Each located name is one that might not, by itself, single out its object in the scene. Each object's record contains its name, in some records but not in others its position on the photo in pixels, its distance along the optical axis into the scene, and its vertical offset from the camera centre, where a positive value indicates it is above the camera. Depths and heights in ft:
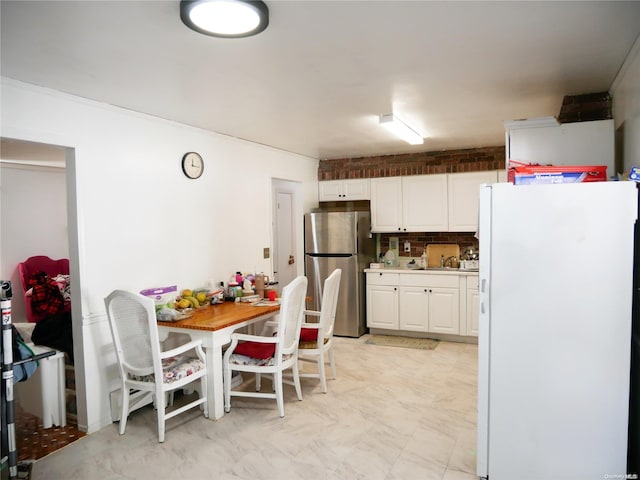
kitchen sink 17.62 -1.79
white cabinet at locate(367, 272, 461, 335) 17.61 -3.12
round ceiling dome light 5.79 +2.86
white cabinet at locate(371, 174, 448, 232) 18.45 +0.94
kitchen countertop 17.42 -1.83
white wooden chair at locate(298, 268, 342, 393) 12.36 -3.05
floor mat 17.16 -4.62
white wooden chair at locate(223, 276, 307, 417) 10.88 -3.08
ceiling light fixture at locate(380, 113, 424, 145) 12.19 +2.89
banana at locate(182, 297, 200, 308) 12.26 -2.00
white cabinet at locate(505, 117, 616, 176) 9.42 +1.80
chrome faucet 18.90 -1.48
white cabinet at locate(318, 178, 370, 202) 19.81 +1.65
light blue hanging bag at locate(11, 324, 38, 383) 8.51 -2.42
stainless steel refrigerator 18.60 -1.34
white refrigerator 7.13 -1.74
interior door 18.80 -0.45
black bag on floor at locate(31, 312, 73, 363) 11.11 -2.61
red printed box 7.94 +0.89
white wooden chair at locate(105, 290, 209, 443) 9.57 -2.75
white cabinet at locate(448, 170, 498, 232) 17.79 +1.10
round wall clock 12.84 +1.88
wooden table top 10.57 -2.25
